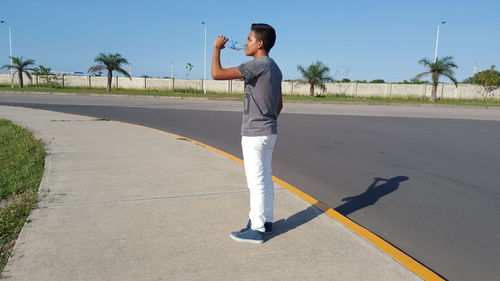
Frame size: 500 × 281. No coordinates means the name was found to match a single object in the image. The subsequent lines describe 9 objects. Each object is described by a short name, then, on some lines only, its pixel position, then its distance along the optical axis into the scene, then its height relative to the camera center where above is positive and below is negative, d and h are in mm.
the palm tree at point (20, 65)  38162 +1799
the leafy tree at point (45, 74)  42000 +1161
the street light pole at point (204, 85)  41931 +317
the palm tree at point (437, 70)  33562 +2021
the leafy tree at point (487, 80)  37906 +1439
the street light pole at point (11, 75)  42625 +978
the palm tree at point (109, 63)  37906 +2229
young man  3072 -168
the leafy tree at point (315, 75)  36719 +1483
